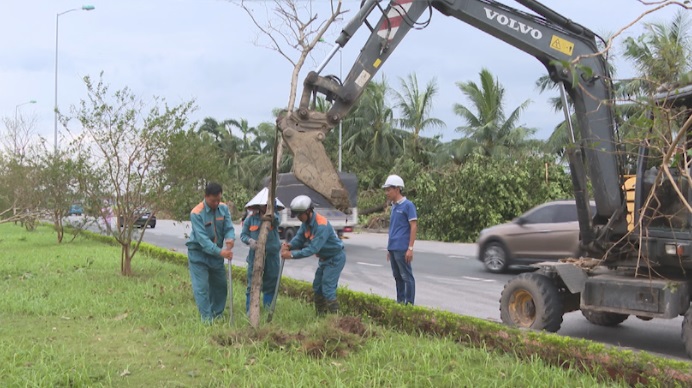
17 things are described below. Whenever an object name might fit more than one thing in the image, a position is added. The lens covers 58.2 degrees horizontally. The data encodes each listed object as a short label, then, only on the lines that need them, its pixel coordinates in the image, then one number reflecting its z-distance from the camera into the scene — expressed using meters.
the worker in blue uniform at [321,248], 6.75
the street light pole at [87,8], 20.97
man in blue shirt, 7.32
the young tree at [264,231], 5.99
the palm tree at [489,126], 27.88
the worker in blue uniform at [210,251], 6.82
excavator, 5.65
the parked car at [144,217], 11.07
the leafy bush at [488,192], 22.05
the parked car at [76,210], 13.06
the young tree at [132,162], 10.66
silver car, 11.73
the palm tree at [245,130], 47.06
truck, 20.19
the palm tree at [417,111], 32.81
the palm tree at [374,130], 34.59
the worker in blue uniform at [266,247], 7.14
